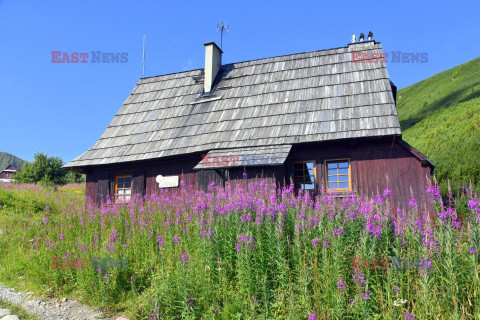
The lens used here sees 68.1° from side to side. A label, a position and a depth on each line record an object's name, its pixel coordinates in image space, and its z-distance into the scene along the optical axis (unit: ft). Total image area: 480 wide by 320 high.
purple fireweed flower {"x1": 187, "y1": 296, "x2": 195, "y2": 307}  14.67
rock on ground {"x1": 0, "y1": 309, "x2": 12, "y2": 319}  16.69
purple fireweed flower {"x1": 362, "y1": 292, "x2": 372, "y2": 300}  12.08
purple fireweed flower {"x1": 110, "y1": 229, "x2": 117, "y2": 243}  20.81
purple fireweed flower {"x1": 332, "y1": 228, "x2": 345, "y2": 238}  14.61
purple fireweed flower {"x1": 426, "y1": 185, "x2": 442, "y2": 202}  14.49
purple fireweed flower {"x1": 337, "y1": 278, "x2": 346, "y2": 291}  12.75
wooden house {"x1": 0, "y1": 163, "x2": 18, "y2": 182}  223.94
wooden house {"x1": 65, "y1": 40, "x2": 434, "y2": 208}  32.12
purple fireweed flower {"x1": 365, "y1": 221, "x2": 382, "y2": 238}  14.47
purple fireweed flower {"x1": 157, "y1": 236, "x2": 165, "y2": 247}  18.54
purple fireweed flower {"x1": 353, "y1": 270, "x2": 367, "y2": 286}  12.53
